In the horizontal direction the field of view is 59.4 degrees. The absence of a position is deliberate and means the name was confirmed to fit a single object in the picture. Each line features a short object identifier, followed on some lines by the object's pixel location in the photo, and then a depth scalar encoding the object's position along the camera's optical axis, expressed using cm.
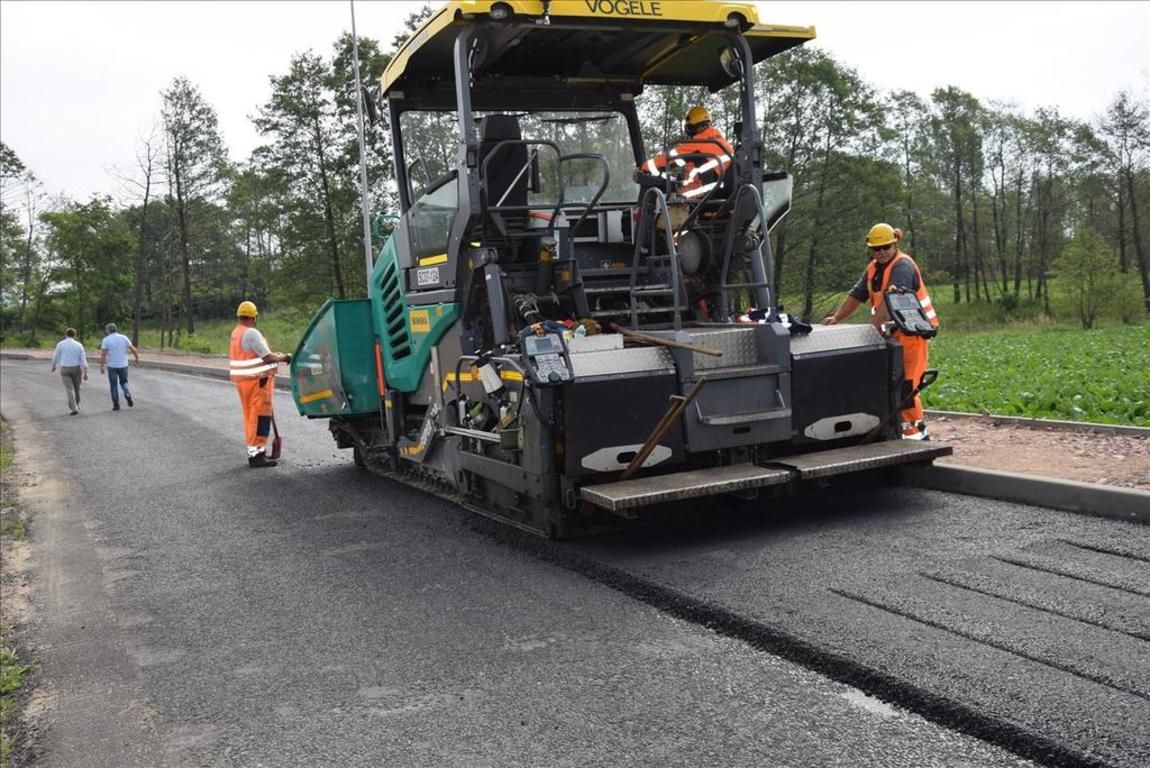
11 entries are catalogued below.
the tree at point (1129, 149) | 3906
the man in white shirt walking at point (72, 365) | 1717
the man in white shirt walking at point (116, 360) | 1691
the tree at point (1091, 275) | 3469
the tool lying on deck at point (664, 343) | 543
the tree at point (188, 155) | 3562
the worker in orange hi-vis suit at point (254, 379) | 957
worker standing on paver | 640
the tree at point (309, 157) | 2953
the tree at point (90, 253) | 4384
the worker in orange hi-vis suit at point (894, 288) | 684
